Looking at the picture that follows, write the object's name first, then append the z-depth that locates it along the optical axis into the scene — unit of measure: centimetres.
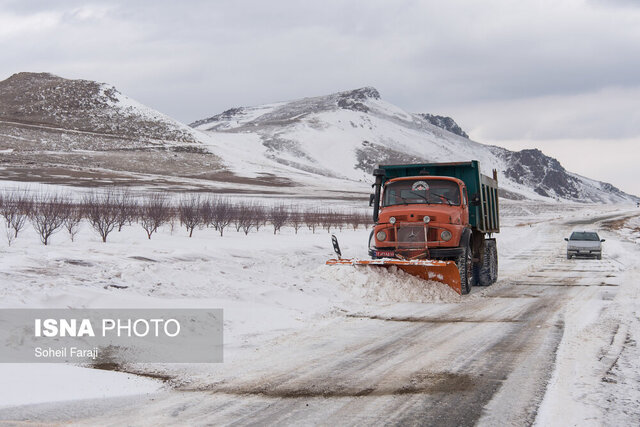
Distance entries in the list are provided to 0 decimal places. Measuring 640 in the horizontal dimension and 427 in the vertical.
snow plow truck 1365
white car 2619
